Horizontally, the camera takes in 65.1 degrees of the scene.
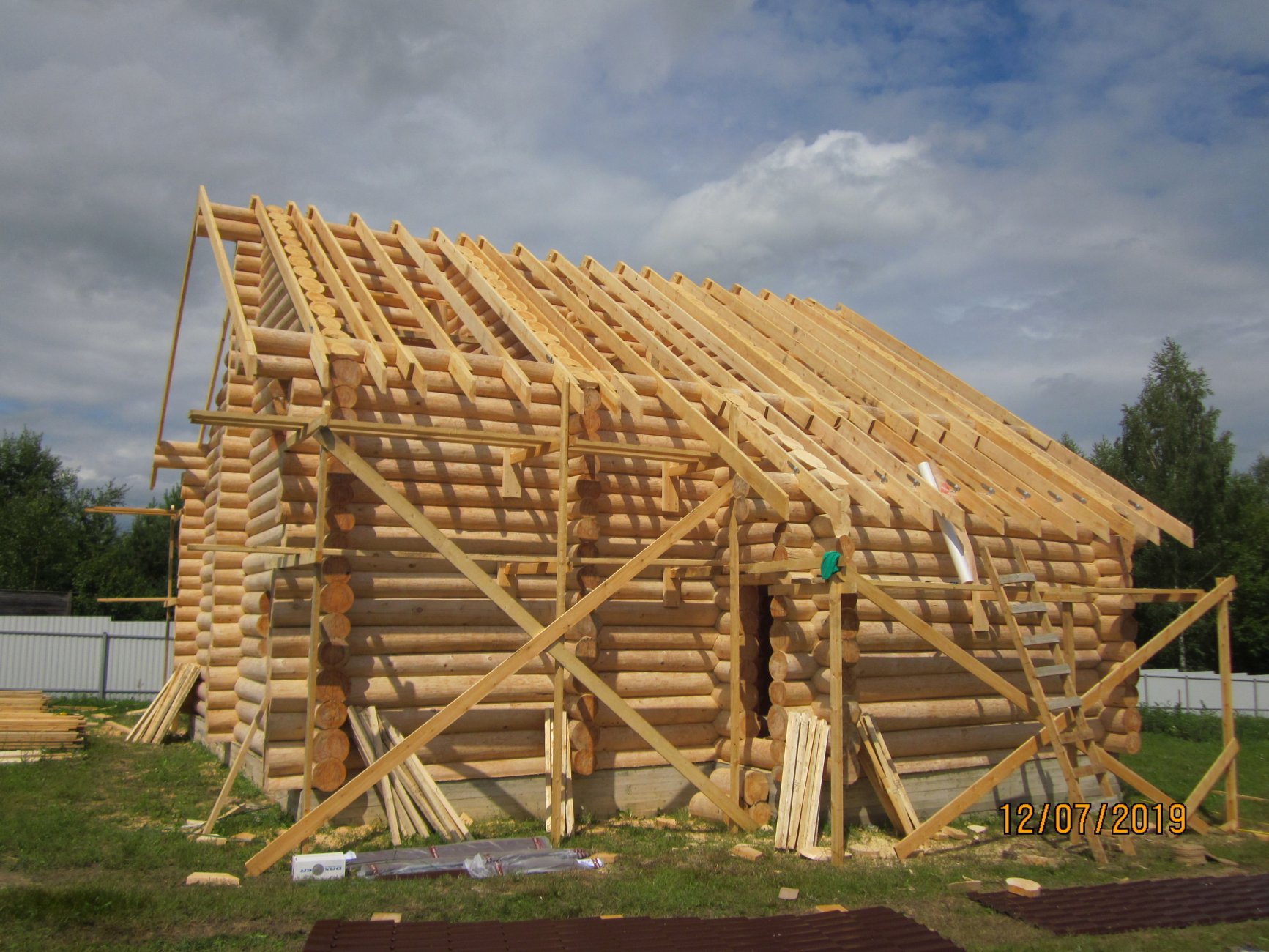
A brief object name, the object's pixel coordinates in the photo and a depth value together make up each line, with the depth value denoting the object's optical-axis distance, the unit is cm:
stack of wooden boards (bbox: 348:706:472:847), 808
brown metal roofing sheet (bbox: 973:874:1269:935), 679
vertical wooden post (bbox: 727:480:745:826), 917
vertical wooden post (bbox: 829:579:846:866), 803
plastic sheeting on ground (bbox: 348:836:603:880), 712
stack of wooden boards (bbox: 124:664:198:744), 1366
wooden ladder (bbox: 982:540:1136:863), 882
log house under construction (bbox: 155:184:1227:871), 840
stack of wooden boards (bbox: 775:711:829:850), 838
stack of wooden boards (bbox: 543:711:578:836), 848
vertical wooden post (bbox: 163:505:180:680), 1794
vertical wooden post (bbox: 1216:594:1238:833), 1006
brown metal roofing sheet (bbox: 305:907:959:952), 557
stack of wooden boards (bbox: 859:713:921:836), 880
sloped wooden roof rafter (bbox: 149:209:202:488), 1317
